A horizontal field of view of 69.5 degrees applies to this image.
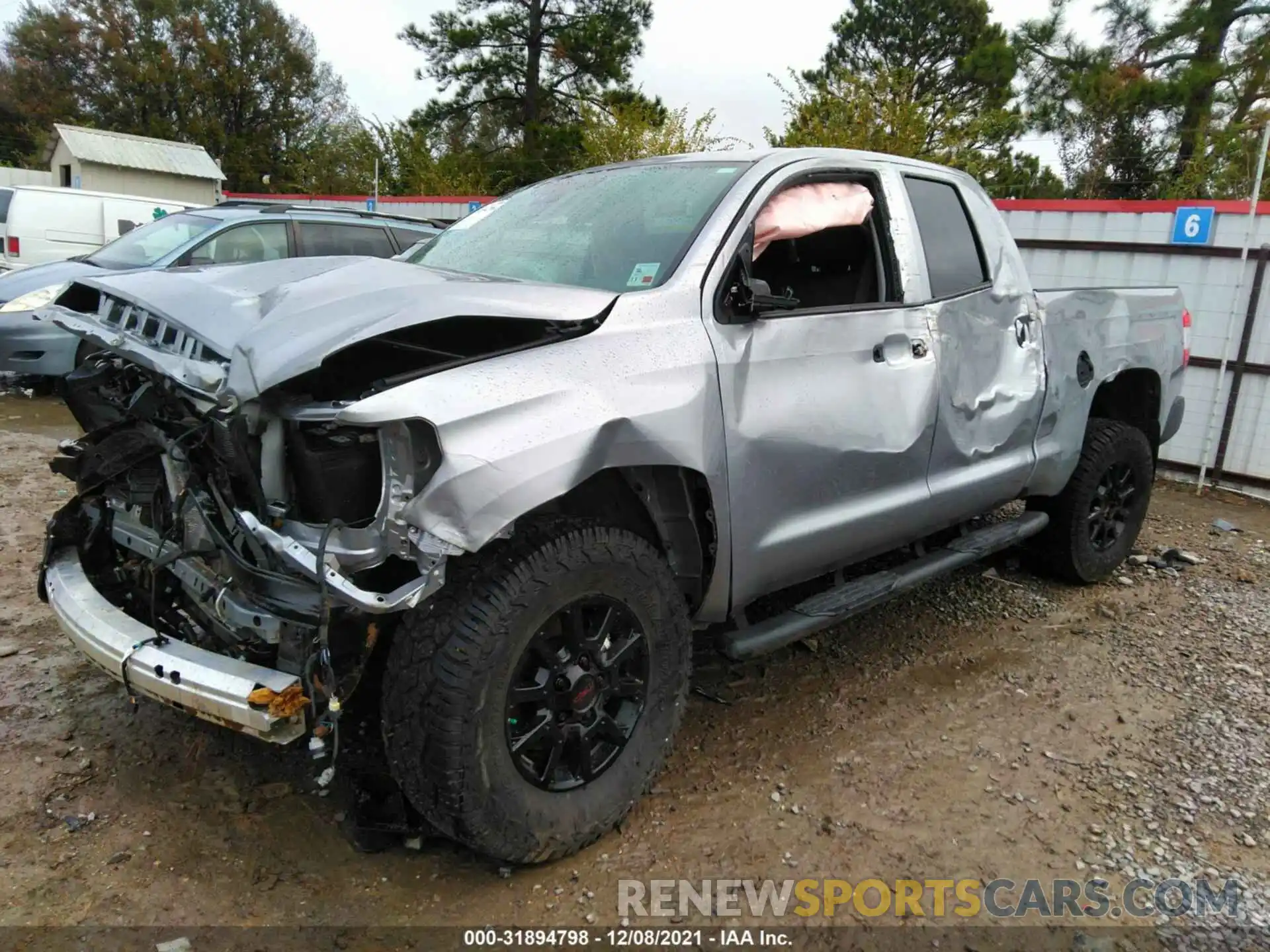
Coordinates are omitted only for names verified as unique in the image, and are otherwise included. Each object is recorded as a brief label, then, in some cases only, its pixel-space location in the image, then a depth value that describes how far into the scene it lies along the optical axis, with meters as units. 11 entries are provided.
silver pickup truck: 2.22
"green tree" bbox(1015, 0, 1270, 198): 19.44
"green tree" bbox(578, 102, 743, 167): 19.19
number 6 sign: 7.55
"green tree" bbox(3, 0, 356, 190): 45.31
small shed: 32.34
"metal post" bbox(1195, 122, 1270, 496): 7.08
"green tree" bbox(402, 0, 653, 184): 27.67
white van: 10.32
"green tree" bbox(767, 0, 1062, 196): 13.25
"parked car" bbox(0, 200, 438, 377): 7.43
